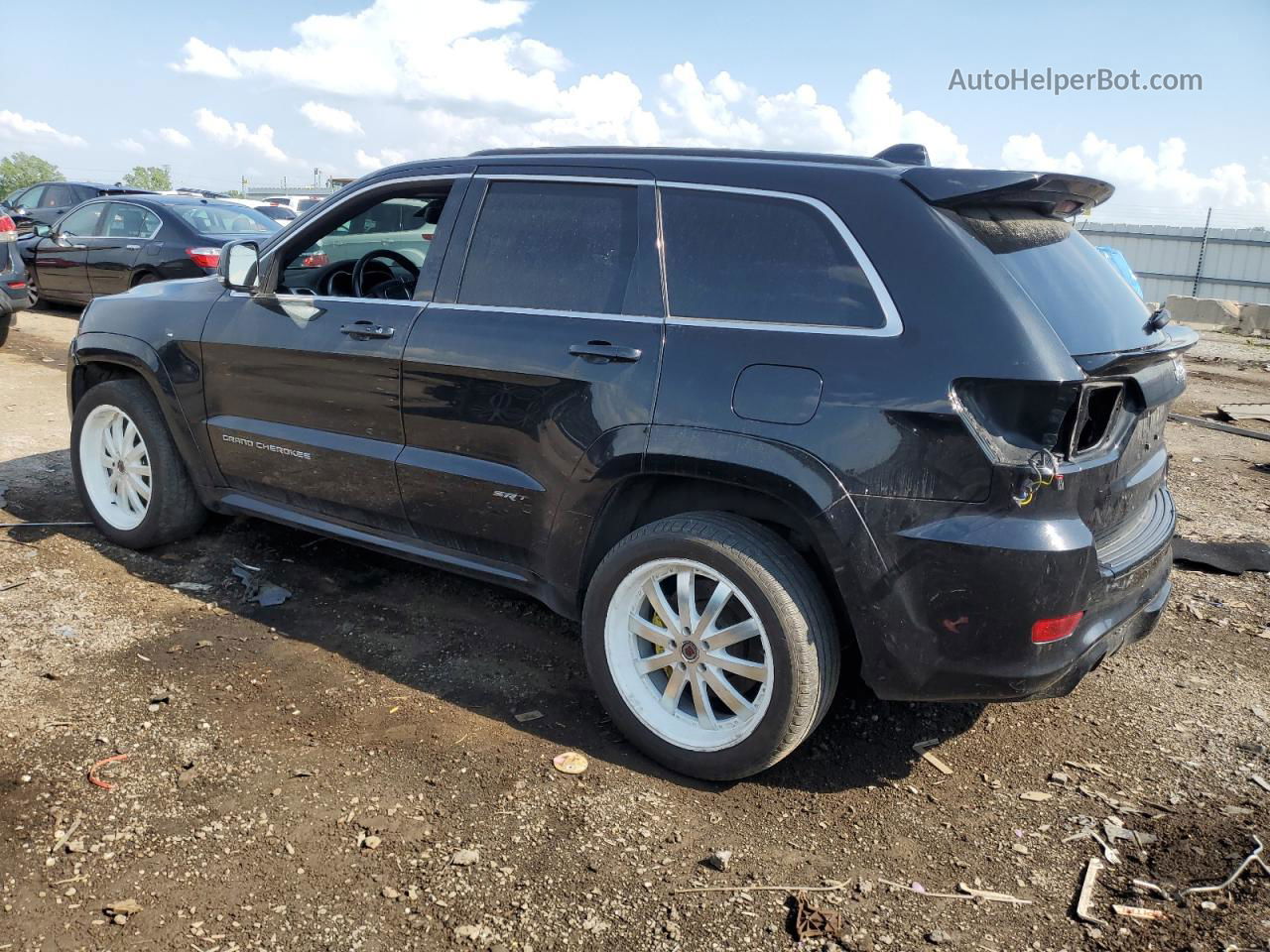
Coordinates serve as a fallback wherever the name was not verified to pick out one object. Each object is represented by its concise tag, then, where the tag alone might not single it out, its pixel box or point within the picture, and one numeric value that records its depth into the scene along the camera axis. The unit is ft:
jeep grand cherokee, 9.10
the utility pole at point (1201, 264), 77.61
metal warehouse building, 76.74
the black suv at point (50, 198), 55.47
